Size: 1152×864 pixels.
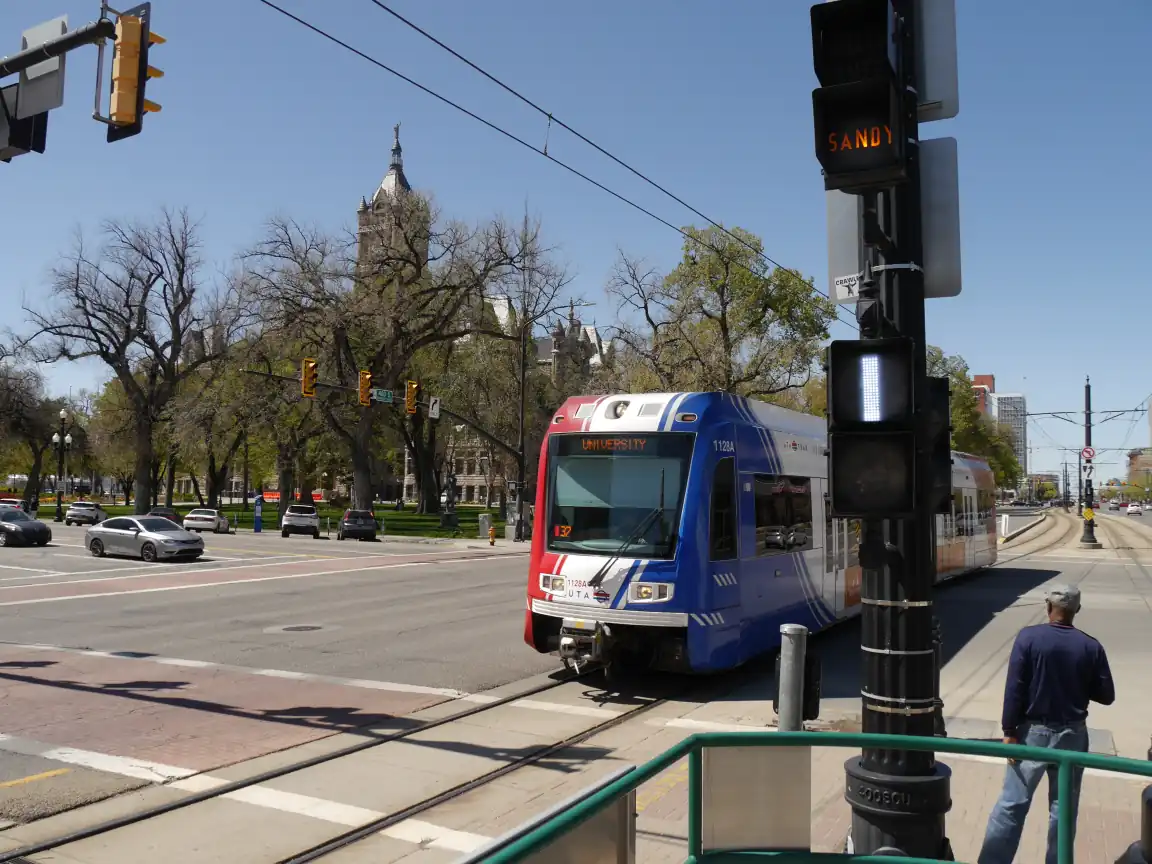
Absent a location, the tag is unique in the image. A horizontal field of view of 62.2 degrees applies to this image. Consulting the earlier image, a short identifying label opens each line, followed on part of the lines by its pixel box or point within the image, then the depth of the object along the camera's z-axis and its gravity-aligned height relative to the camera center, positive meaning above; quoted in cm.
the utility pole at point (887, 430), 438 +39
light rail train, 997 -31
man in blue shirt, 511 -94
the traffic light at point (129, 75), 841 +373
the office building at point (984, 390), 9434 +1746
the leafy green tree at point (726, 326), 4616 +930
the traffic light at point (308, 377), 2870 +374
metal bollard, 634 -114
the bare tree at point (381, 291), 4569 +1039
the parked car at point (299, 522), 4672 -106
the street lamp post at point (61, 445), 5738 +315
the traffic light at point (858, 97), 433 +189
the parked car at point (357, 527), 4453 -120
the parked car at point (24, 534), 3528 -142
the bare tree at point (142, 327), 5344 +976
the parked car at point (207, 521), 4838 -115
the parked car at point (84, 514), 5566 -102
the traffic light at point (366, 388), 3203 +386
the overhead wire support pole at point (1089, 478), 3891 +154
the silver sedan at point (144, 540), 2902 -131
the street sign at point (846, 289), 510 +120
